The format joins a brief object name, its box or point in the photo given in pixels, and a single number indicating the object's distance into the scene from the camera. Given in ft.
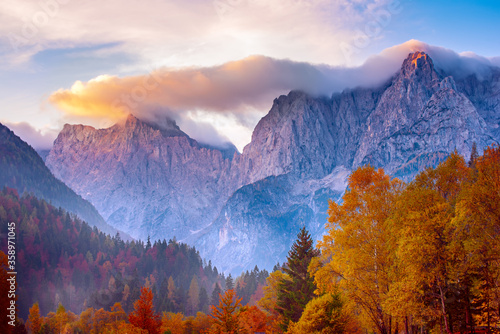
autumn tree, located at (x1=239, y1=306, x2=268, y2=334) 279.69
